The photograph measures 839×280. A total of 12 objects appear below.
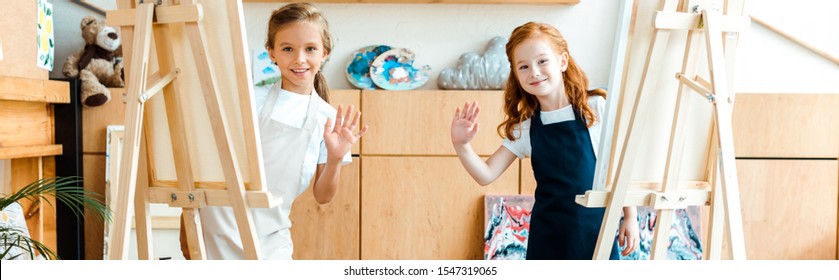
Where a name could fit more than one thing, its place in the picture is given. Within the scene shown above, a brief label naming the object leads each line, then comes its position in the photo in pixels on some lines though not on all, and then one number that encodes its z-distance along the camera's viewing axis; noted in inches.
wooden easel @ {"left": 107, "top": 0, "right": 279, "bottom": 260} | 52.8
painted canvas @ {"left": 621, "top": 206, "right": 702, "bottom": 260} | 117.6
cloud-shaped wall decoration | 118.9
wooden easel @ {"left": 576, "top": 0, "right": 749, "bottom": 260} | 52.7
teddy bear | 112.1
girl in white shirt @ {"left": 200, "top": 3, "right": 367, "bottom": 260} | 66.0
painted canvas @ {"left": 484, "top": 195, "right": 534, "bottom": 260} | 117.0
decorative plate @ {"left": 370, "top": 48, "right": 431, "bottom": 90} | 121.8
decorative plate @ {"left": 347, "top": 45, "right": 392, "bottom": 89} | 123.9
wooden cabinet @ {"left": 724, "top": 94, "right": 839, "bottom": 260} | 115.9
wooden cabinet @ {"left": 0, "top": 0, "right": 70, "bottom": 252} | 91.8
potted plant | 71.0
